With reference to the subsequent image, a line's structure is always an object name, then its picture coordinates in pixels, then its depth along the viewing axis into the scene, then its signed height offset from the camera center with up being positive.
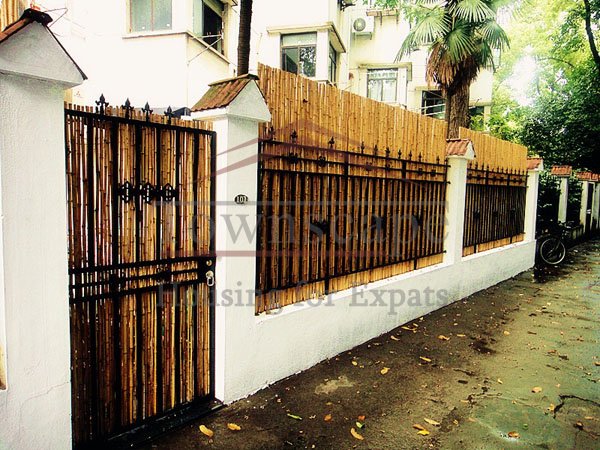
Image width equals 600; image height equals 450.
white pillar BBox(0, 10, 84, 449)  2.27 -0.31
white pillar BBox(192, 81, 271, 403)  3.45 -0.33
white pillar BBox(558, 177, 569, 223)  13.78 +0.00
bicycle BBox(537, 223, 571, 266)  10.94 -1.32
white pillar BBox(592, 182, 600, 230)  17.28 -0.26
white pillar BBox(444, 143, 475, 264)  6.89 -0.11
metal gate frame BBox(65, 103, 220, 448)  2.79 -0.66
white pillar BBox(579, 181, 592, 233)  15.68 -0.17
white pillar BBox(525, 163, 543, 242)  10.21 -0.14
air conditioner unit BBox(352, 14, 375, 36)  17.47 +7.30
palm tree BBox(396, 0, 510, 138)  10.67 +4.23
